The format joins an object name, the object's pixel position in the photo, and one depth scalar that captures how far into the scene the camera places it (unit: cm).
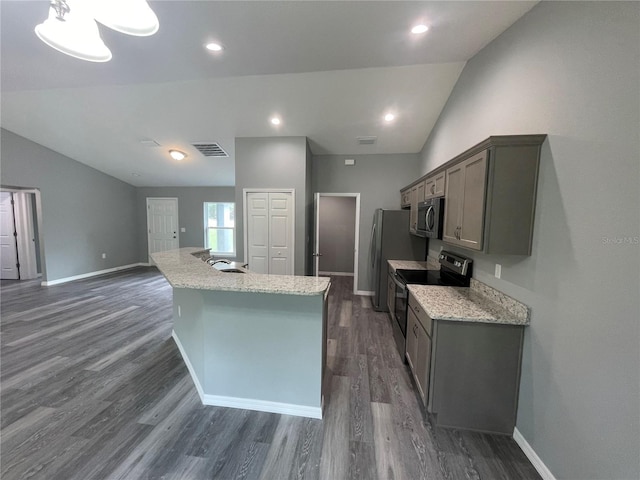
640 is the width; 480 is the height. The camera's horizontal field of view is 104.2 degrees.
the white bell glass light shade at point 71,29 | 140
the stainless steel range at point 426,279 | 262
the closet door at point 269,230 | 454
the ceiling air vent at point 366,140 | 437
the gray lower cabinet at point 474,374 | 178
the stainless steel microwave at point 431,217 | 263
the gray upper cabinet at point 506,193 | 170
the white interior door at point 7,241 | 566
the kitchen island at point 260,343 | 187
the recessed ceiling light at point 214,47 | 223
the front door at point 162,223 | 753
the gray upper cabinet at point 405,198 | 403
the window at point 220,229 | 763
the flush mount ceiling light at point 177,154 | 498
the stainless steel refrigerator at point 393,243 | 406
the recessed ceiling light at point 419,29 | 203
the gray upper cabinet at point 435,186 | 261
